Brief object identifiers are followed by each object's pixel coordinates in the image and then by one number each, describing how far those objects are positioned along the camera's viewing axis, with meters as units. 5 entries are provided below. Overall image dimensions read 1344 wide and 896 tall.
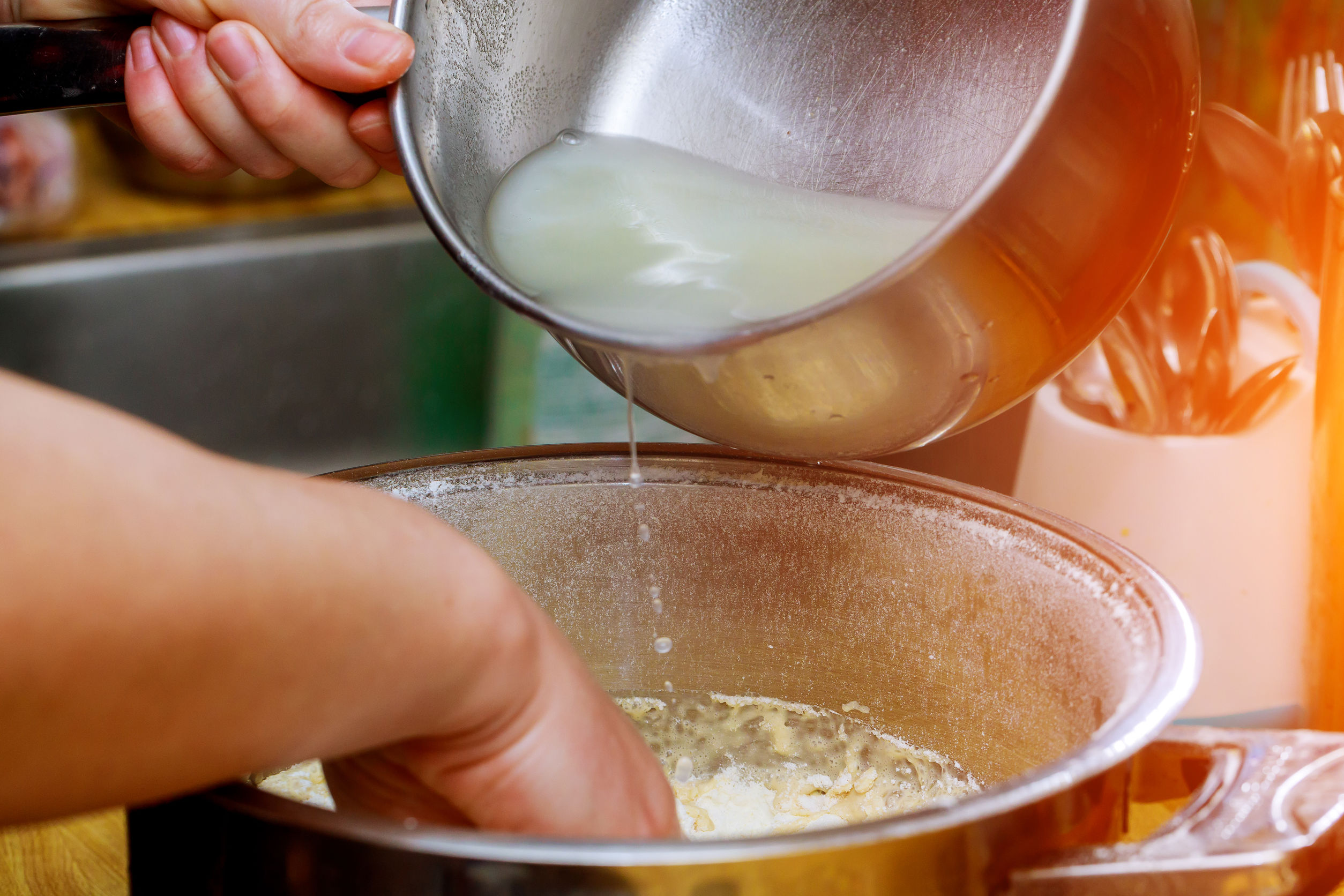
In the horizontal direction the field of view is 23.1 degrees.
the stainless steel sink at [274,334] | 1.91
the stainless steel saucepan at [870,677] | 0.88
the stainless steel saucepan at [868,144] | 0.95
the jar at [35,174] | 1.86
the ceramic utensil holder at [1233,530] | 1.17
